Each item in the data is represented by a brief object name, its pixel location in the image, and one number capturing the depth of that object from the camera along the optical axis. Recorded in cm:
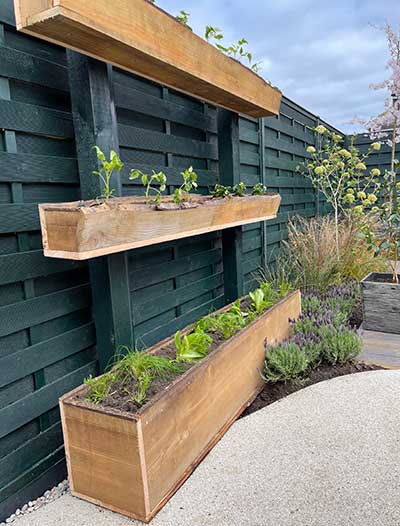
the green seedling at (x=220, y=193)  212
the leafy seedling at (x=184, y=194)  167
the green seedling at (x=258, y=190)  251
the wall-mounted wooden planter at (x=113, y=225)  115
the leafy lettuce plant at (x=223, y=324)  194
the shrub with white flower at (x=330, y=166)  426
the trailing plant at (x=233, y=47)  199
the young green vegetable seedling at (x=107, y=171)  135
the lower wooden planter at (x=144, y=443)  122
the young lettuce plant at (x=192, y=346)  163
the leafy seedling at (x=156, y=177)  151
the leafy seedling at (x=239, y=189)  229
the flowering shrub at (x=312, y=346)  207
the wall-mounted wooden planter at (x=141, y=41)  114
